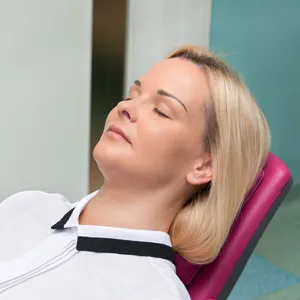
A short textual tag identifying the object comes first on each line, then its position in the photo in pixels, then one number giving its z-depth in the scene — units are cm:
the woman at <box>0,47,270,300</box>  93
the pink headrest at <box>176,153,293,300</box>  100
